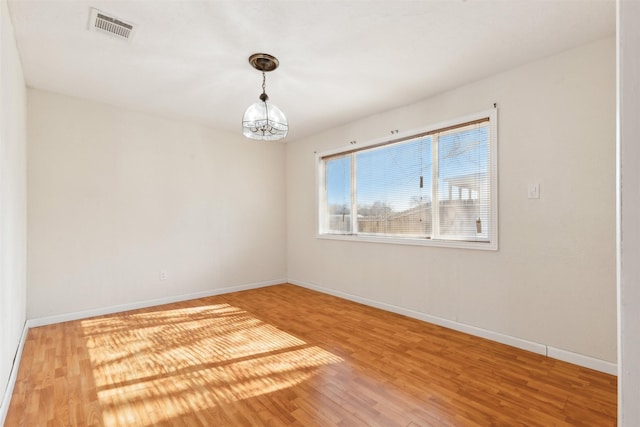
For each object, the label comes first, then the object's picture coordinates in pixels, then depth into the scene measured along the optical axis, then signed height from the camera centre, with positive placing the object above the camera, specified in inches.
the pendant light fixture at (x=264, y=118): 100.4 +30.9
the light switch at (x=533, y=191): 105.7 +6.4
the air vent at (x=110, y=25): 84.3 +54.0
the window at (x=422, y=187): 121.9 +11.0
